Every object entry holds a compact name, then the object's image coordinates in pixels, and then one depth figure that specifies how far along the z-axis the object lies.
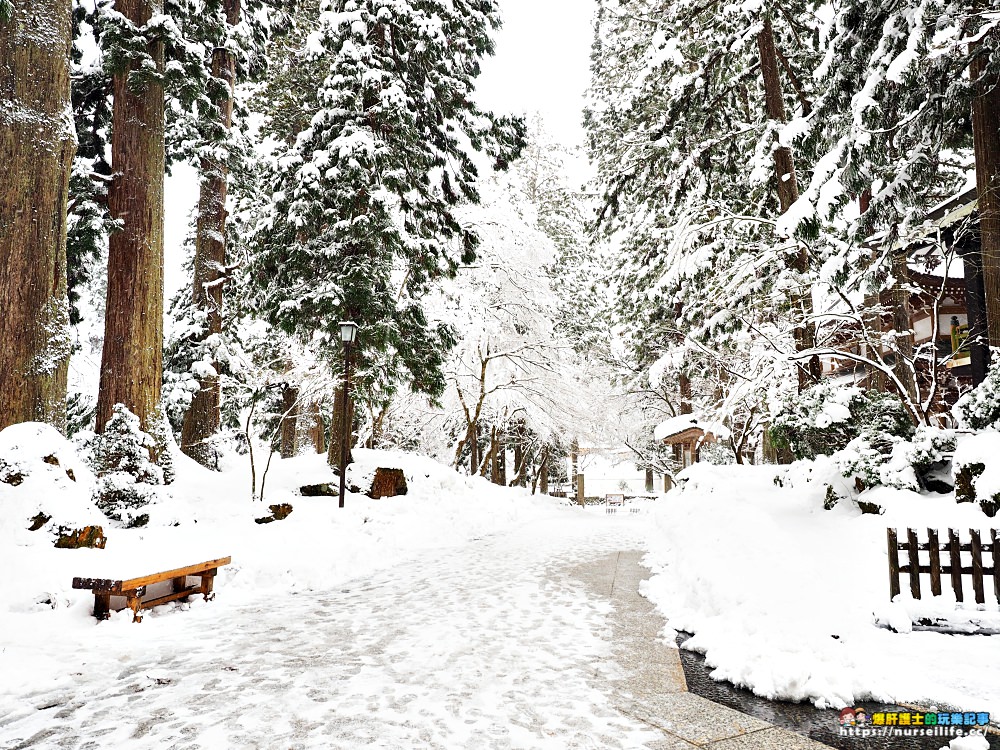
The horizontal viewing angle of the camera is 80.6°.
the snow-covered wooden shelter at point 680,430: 18.25
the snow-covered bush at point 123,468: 8.52
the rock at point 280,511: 10.95
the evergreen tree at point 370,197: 14.30
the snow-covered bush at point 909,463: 7.32
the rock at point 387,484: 14.56
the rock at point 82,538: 6.75
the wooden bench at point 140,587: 5.77
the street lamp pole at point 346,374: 12.53
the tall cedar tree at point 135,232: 9.38
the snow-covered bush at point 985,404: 7.20
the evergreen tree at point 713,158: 12.15
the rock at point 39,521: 6.66
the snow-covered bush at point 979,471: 6.28
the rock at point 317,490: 13.57
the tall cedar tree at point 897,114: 8.03
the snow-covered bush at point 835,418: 8.52
